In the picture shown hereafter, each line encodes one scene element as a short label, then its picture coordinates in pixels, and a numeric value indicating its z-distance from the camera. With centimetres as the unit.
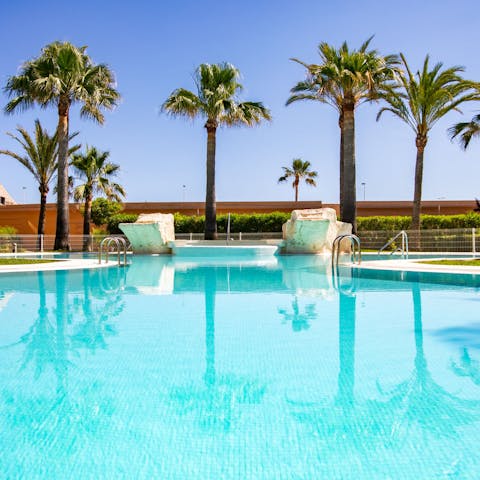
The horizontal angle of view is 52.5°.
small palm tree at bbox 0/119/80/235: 2839
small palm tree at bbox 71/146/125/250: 2992
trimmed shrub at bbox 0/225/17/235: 2759
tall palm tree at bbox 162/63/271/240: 2288
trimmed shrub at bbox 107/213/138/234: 3178
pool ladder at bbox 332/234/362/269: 1430
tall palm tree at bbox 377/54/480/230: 2117
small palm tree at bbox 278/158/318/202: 4788
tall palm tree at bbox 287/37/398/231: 2070
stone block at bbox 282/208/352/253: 1986
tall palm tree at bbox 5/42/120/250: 2230
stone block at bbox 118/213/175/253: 2138
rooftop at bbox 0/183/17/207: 4412
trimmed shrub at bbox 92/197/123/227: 3225
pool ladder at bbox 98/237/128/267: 1507
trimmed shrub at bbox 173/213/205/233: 3017
